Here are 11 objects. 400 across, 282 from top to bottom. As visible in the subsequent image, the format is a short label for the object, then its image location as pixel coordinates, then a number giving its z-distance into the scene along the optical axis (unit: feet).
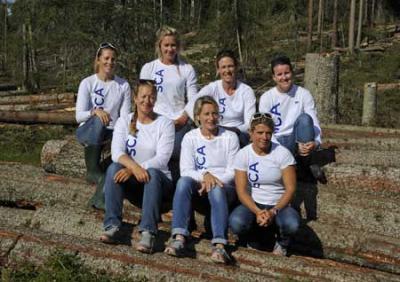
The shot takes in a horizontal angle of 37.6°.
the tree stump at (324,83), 34.63
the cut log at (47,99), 46.16
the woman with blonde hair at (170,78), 20.80
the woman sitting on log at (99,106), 20.06
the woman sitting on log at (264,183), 16.56
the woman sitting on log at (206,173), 16.16
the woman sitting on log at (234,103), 19.76
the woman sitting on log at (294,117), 19.65
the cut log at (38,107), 43.57
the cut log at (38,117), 37.68
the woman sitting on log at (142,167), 16.17
